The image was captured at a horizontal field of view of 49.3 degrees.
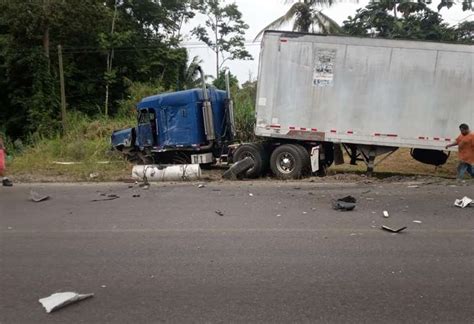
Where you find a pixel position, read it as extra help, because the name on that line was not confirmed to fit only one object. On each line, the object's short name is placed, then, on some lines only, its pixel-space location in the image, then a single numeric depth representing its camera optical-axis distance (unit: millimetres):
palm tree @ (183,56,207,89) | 34625
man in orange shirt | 11516
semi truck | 11992
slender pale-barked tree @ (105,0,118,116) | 31016
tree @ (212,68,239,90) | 32116
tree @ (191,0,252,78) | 45916
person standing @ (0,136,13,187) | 12291
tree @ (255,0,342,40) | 22981
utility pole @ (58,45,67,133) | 25078
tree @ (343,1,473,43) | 26734
